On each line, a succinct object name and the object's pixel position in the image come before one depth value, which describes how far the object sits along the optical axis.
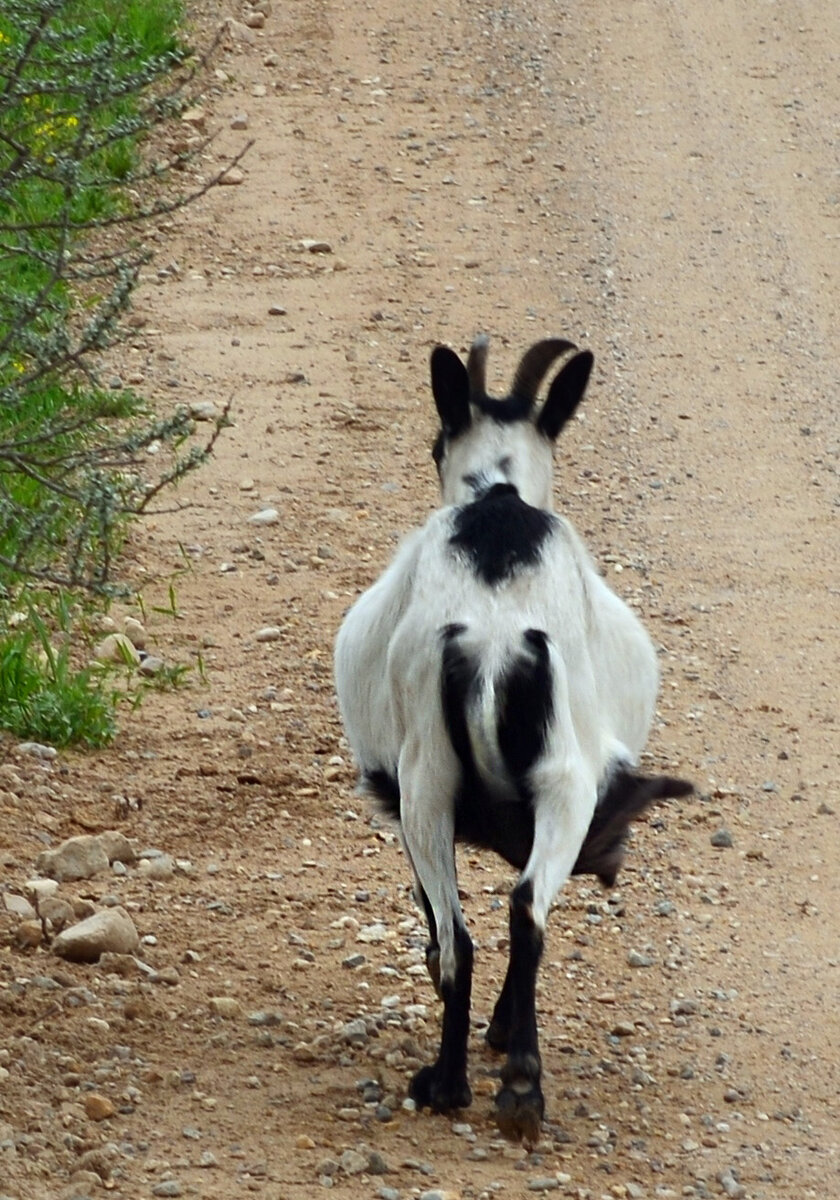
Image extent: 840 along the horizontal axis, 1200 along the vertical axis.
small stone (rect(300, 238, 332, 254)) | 20.39
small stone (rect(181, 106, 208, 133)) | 22.19
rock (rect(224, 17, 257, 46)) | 25.37
